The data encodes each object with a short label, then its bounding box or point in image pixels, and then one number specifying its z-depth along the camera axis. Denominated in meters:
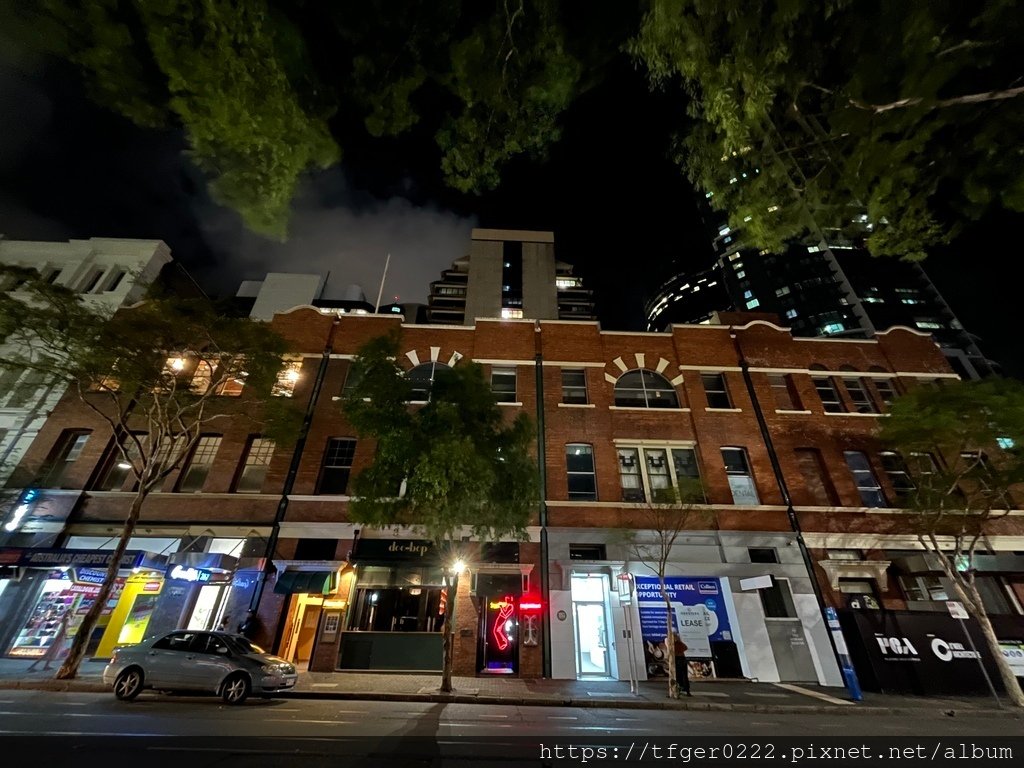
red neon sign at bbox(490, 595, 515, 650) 15.77
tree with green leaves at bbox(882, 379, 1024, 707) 14.62
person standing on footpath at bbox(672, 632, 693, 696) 13.05
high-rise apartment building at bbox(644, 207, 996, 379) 82.25
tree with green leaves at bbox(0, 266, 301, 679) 14.01
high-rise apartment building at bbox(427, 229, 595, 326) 43.62
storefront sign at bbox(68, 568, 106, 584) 15.67
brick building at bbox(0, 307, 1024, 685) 15.66
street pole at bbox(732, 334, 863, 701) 12.93
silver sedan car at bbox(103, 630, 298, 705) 10.26
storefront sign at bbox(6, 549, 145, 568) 14.75
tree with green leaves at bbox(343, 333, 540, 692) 12.32
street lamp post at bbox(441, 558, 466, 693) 12.22
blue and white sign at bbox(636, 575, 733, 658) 16.04
